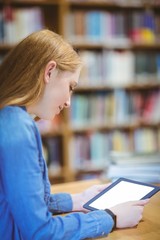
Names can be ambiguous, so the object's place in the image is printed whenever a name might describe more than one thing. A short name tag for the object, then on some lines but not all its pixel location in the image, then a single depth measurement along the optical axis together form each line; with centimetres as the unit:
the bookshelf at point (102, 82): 317
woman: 88
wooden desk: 97
